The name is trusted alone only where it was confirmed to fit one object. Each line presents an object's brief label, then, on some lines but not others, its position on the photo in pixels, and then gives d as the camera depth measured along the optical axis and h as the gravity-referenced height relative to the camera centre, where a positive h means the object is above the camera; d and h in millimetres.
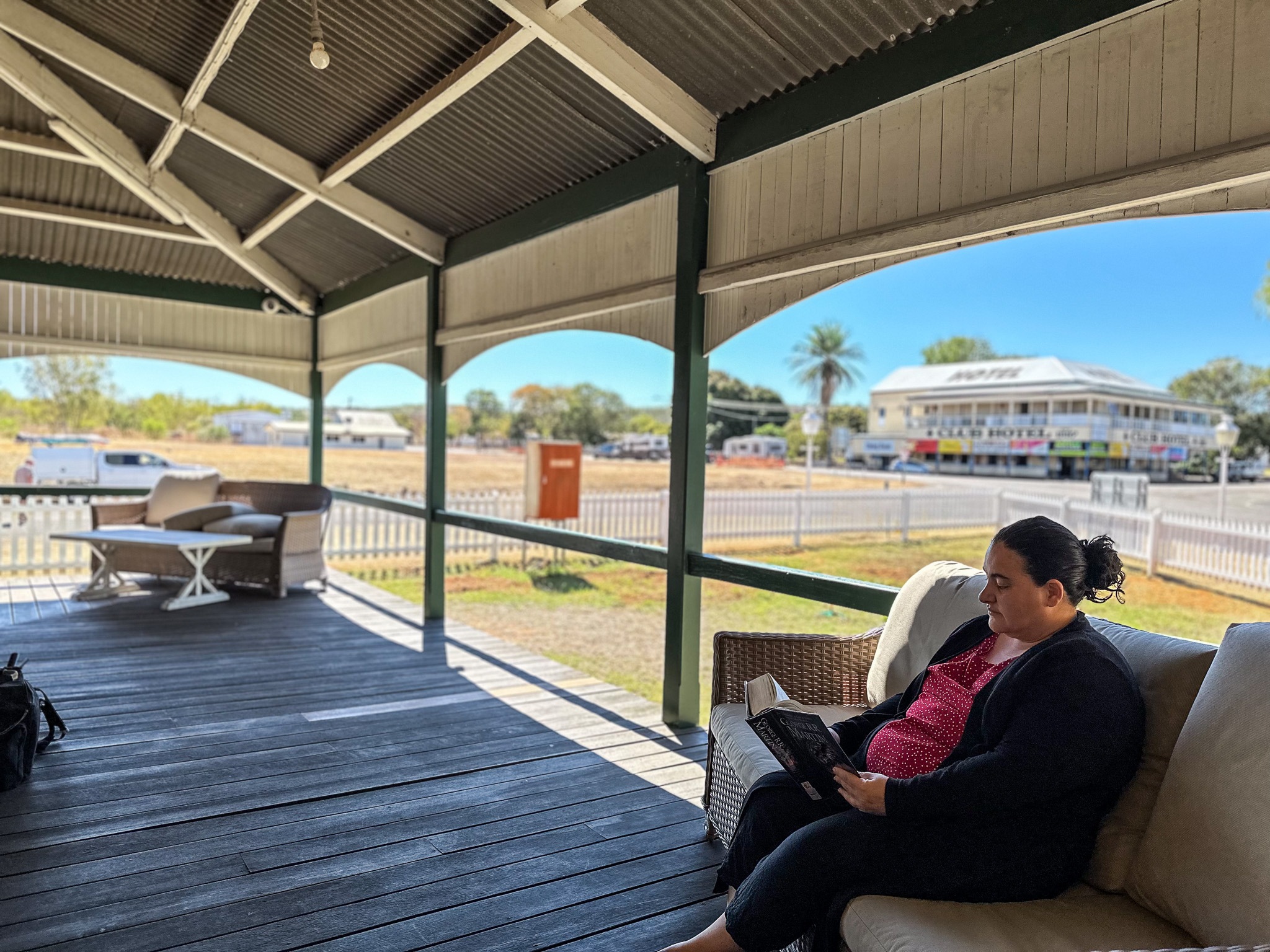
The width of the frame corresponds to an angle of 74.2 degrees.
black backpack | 3170 -1078
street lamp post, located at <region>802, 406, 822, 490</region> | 17031 +778
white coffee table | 6617 -869
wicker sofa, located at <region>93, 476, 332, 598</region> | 7352 -757
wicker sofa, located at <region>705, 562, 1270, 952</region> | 1481 -714
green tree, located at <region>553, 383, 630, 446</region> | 29469 +1480
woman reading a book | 1653 -670
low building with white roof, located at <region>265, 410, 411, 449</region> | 22906 +614
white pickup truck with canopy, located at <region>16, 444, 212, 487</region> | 16766 -365
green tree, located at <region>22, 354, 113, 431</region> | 18688 +1358
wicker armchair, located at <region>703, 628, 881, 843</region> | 2951 -725
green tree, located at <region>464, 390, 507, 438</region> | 28684 +1502
